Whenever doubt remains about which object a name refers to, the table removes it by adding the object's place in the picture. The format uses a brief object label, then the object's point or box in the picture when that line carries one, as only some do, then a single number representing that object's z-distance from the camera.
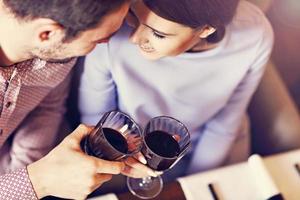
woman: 1.09
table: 1.18
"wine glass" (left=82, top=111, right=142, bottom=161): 0.98
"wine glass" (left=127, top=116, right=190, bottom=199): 1.03
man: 0.89
